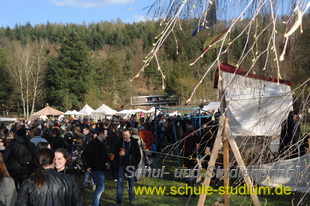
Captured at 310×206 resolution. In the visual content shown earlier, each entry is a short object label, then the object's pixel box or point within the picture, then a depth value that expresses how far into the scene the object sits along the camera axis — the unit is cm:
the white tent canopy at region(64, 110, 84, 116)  3442
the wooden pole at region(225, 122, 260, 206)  436
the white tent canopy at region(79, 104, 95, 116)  3177
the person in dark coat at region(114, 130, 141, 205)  720
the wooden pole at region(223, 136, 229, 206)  484
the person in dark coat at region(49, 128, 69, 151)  1009
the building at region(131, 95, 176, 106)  6022
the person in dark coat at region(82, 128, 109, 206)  678
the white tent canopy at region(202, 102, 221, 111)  1881
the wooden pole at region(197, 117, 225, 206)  460
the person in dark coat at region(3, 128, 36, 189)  702
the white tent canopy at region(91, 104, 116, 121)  3048
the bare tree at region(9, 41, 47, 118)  5150
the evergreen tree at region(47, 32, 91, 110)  5394
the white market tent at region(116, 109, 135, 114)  3249
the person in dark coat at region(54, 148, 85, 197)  430
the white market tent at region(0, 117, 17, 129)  2580
